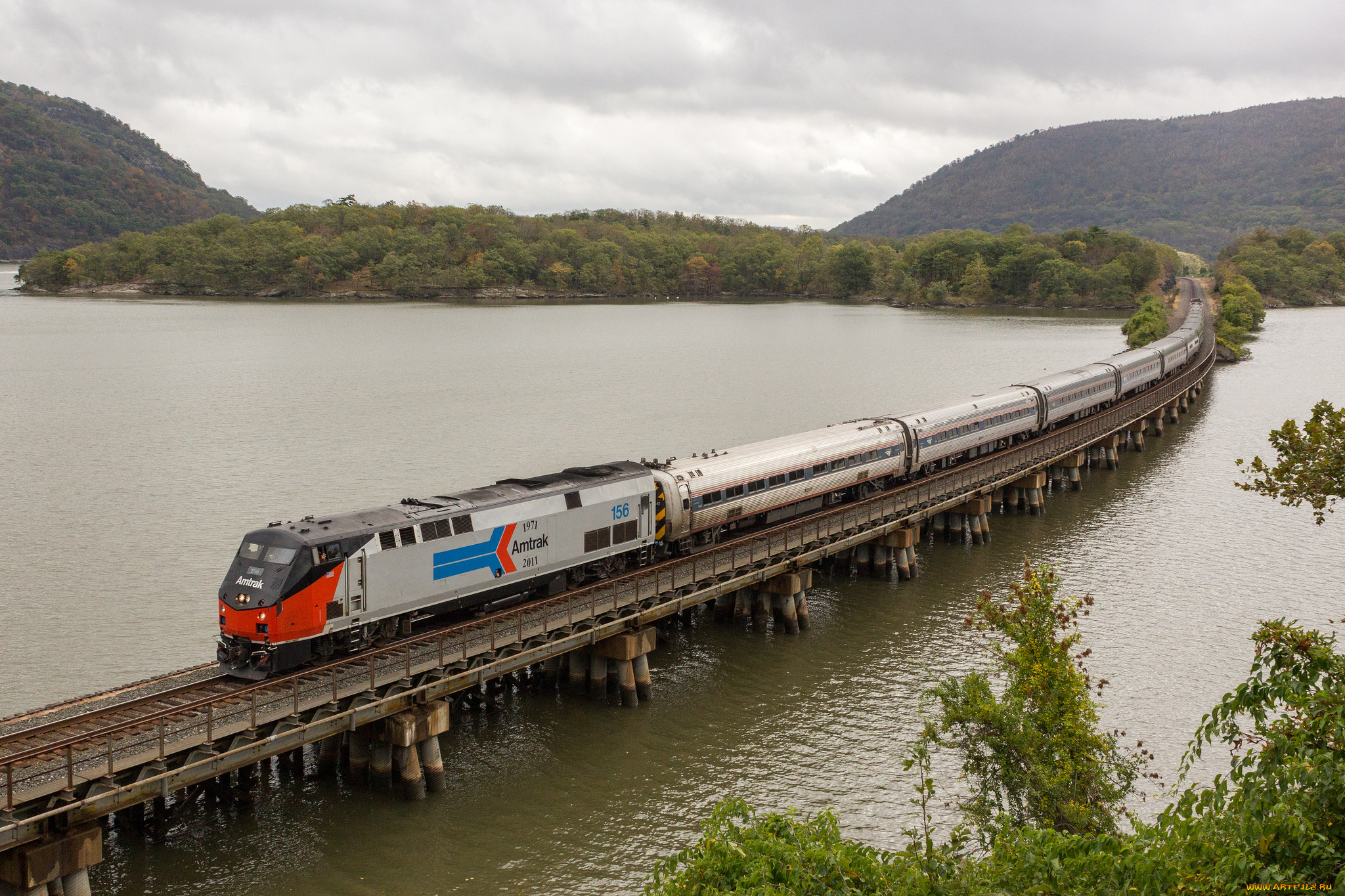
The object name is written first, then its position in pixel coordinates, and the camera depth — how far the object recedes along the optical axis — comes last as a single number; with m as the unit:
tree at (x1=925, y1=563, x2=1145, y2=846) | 20.48
